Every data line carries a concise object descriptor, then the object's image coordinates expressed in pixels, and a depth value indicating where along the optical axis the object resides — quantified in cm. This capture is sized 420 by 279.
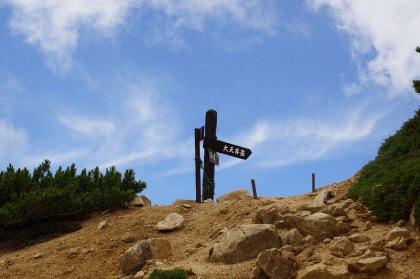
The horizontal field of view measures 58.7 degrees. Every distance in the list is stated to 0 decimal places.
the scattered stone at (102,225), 1102
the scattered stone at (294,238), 727
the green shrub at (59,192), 1138
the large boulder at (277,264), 621
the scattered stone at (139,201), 1352
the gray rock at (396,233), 727
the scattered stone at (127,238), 1003
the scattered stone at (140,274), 711
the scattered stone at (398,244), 697
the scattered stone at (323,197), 1120
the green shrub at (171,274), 653
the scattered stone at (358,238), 738
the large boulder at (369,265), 625
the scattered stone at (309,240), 725
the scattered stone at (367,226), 807
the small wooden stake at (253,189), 1662
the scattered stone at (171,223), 1051
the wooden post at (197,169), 1380
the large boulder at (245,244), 713
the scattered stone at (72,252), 968
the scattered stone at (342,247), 679
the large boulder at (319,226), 748
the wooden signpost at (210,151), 1401
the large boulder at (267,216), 843
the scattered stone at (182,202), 1393
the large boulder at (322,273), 599
